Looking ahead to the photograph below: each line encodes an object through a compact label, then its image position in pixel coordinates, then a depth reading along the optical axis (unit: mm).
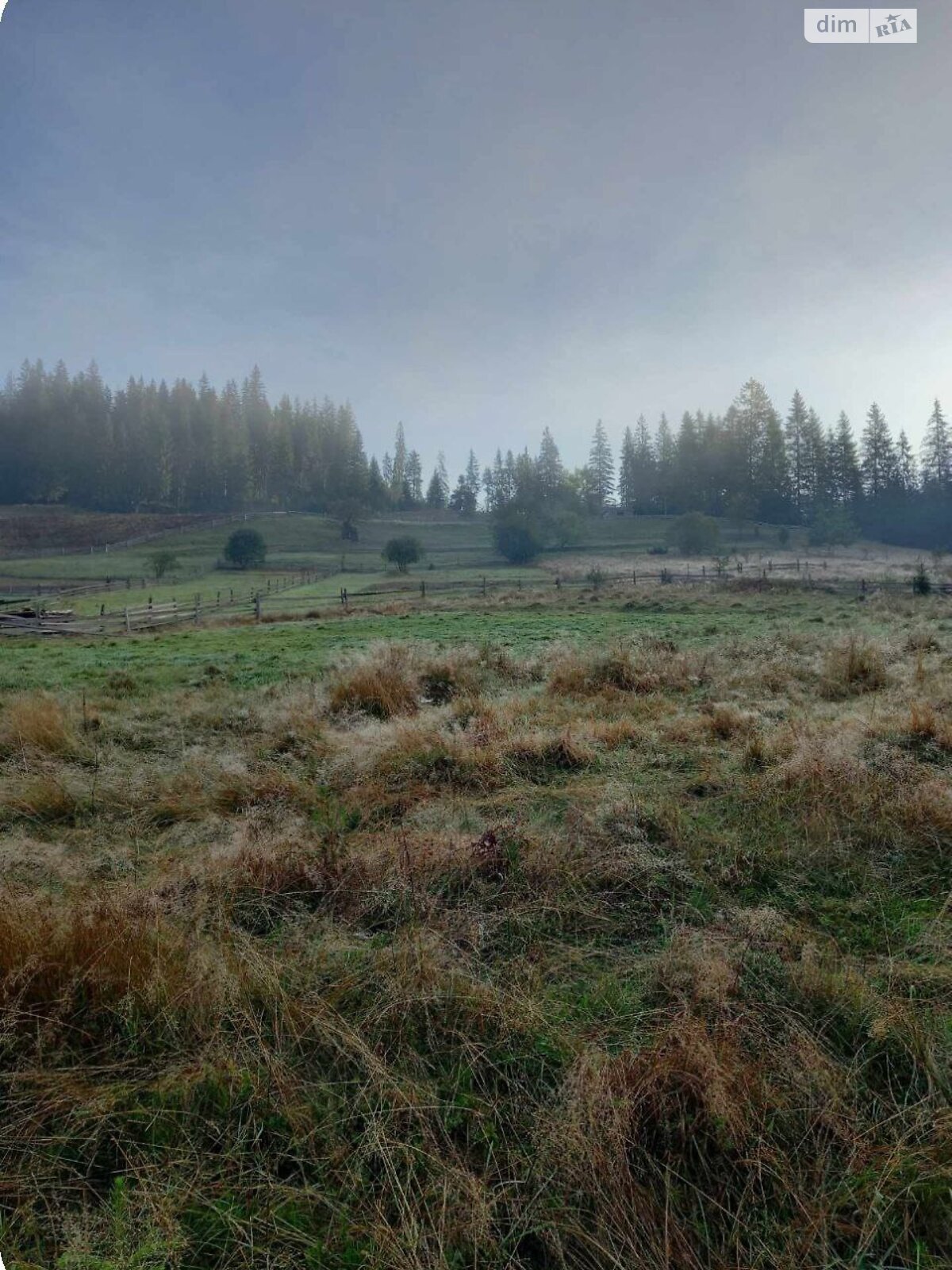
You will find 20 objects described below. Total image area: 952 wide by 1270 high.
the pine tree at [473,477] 126531
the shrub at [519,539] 74500
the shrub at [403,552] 64000
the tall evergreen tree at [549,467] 104188
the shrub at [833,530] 75425
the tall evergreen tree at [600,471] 113312
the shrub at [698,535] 70438
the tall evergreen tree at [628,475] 107312
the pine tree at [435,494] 129375
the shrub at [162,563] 57344
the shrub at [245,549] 67688
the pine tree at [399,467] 128500
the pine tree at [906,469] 90000
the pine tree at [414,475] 134738
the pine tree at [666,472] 100394
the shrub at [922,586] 28484
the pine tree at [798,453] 90750
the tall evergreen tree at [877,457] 89812
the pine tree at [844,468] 88875
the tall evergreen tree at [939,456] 86125
